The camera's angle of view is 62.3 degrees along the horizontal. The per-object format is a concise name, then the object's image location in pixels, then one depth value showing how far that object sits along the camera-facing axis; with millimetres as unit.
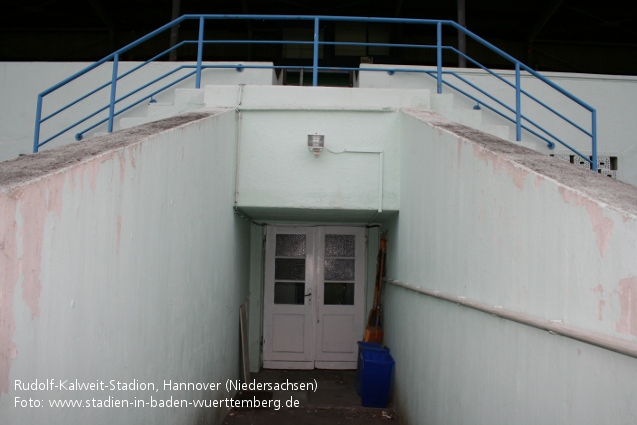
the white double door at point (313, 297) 8156
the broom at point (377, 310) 7098
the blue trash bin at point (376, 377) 6129
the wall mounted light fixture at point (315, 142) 5648
